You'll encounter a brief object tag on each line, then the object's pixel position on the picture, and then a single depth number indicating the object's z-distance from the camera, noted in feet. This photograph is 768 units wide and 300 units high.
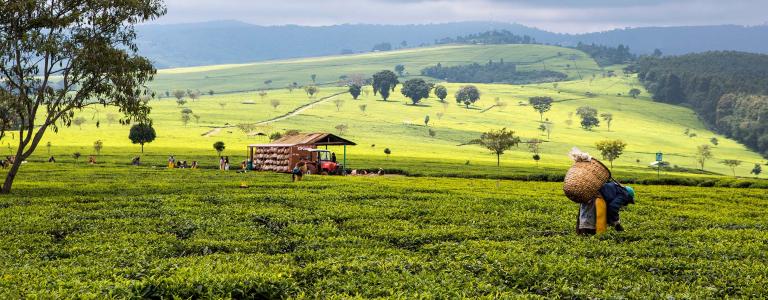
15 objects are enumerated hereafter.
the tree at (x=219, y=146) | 352.08
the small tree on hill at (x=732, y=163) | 527.40
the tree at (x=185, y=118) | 629.92
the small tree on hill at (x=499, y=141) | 388.94
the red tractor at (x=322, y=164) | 249.96
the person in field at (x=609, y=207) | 79.87
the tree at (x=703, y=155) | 548.72
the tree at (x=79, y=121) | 584.81
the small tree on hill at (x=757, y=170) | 527.93
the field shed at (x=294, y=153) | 252.62
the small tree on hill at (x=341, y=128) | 616.76
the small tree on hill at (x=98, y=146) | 373.81
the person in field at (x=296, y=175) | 186.60
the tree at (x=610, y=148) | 430.61
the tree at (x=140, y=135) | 406.56
